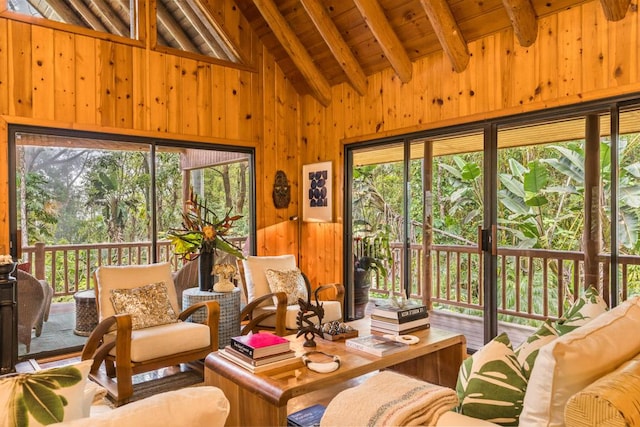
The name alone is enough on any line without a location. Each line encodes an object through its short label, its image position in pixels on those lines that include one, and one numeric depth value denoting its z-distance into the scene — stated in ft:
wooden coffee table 7.06
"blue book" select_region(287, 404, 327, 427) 8.69
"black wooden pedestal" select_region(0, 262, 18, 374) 11.50
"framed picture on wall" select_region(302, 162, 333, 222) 18.49
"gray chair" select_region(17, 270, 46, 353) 13.35
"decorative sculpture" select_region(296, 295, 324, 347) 9.07
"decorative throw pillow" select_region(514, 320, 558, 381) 4.99
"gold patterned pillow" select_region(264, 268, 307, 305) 14.24
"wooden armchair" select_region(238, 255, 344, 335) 13.12
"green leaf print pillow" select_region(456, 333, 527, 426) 4.63
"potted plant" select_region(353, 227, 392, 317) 17.25
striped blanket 4.45
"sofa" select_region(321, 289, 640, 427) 3.75
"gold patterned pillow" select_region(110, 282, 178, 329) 11.24
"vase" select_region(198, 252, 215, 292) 14.06
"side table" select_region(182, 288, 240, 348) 13.42
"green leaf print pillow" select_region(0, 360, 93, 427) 3.37
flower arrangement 14.06
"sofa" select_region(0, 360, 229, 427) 3.41
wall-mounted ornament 19.04
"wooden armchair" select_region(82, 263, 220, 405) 10.02
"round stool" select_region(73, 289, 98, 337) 14.51
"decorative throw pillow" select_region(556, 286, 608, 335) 6.05
